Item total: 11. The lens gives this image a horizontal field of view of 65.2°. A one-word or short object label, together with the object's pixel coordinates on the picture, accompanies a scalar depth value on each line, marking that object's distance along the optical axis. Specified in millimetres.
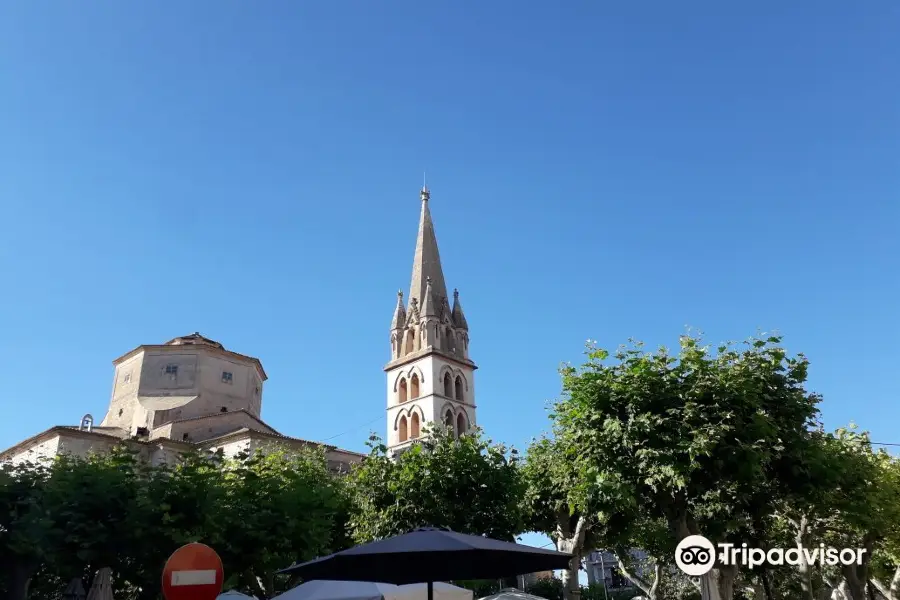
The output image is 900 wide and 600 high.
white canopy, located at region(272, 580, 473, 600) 13633
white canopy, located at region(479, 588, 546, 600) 17634
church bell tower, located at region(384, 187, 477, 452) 53750
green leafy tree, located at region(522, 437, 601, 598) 20875
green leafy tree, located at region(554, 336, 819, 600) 14891
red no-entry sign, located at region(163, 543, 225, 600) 6121
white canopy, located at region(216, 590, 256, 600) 16125
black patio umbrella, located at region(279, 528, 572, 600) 7875
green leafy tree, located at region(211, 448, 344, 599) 16453
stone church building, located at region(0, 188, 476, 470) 39062
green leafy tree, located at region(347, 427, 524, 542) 20062
